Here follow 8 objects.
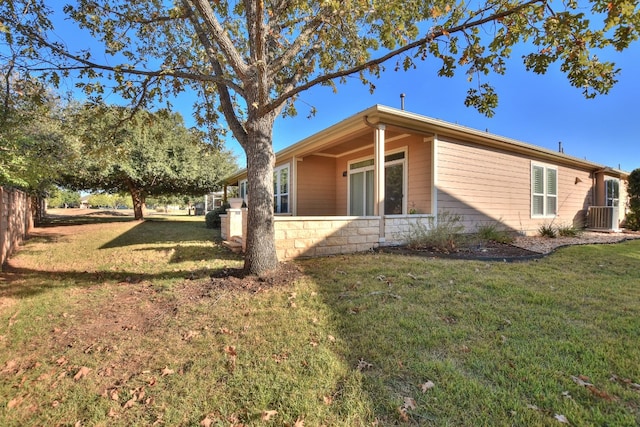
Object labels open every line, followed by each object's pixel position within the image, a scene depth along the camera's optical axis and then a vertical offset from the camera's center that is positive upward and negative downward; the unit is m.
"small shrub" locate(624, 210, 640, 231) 12.23 -0.36
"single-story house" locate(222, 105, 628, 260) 6.60 +0.92
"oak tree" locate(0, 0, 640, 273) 3.20 +2.27
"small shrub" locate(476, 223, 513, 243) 7.69 -0.61
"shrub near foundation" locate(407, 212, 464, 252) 6.64 -0.56
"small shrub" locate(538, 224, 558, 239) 9.27 -0.62
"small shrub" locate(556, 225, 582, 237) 9.66 -0.64
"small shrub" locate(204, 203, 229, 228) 12.30 -0.23
